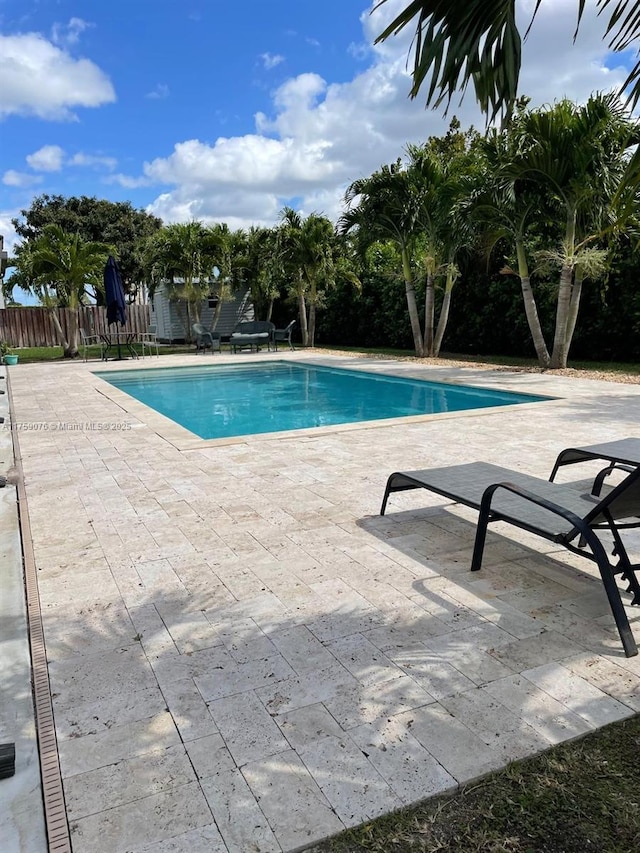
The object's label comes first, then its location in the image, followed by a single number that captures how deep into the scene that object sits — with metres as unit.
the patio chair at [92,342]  26.87
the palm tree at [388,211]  15.24
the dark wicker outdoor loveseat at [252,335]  21.64
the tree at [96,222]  34.22
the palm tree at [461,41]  2.41
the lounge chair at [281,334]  21.55
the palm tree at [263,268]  22.43
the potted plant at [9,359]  18.51
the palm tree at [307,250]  20.72
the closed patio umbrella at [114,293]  18.78
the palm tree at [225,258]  22.61
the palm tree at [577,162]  11.19
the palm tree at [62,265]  18.91
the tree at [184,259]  22.00
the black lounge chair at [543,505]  2.66
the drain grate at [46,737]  1.73
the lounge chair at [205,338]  21.10
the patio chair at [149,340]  21.72
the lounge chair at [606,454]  4.12
